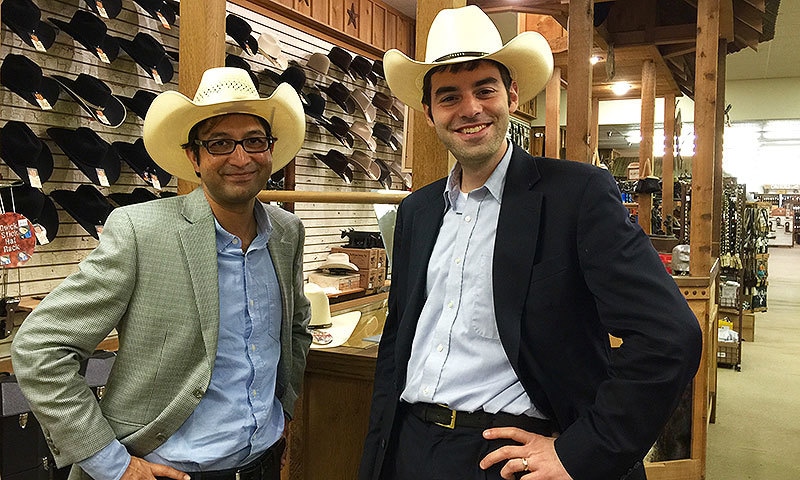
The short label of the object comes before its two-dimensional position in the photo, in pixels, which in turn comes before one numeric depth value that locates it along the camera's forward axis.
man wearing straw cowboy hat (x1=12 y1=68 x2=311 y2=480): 1.40
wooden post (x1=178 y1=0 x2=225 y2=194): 2.16
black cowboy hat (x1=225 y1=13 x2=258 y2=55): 5.10
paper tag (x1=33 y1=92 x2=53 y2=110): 3.58
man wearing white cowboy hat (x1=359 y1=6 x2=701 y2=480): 1.26
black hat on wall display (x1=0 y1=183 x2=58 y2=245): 3.52
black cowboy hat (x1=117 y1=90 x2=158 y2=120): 4.34
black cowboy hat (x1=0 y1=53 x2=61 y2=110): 3.54
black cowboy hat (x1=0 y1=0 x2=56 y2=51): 3.41
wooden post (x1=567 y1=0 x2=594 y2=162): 3.06
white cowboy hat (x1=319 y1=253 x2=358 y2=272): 6.37
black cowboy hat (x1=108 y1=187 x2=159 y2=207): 4.21
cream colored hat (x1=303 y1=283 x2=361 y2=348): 3.71
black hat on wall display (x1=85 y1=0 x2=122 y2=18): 3.97
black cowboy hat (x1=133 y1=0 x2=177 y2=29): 4.34
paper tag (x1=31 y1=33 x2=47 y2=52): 3.50
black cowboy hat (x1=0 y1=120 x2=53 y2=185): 3.54
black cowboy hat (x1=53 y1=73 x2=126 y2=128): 3.90
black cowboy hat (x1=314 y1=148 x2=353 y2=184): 6.47
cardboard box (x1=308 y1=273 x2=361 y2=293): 6.12
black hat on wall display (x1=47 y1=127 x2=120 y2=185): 3.84
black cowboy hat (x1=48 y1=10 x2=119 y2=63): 3.88
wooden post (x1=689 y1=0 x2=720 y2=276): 3.83
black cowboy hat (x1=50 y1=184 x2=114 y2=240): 3.87
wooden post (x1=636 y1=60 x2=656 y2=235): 6.10
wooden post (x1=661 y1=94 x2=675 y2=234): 6.88
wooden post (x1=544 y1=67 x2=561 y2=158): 5.52
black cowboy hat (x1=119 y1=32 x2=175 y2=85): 4.32
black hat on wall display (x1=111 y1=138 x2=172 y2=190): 4.17
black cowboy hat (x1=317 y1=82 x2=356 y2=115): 6.41
